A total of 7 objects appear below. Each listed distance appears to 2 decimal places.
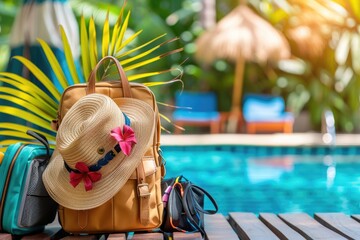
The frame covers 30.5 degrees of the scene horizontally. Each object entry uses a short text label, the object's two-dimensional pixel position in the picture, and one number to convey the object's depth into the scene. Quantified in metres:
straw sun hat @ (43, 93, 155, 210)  2.48
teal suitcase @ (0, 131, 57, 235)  2.59
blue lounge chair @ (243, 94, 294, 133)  12.71
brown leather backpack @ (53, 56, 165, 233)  2.59
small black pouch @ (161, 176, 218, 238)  2.70
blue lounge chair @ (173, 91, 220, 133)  12.66
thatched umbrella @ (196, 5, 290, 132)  12.83
